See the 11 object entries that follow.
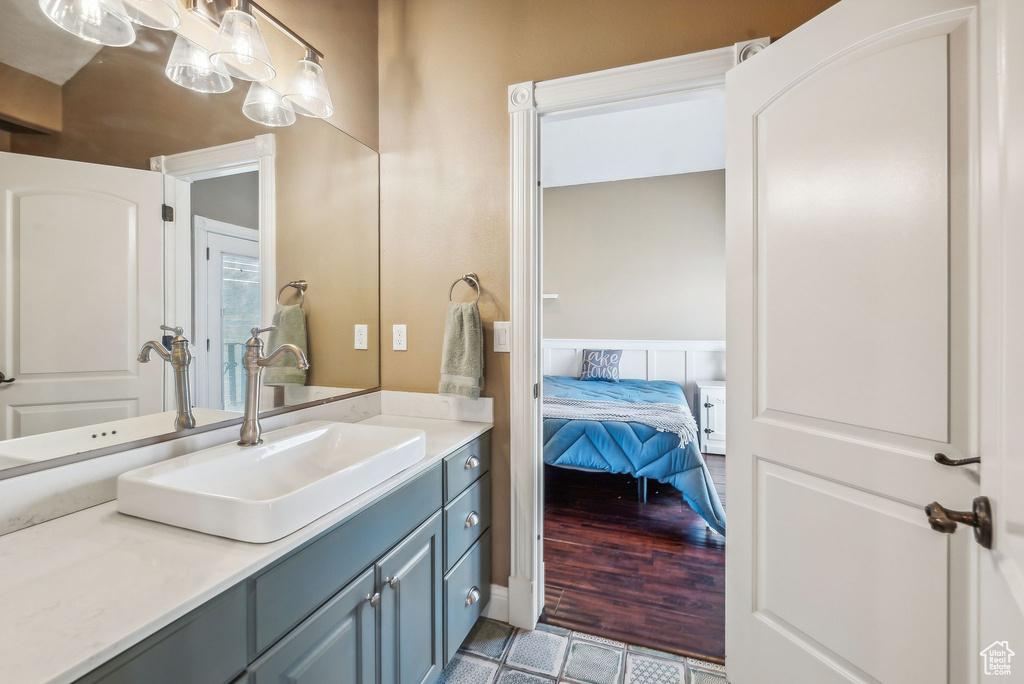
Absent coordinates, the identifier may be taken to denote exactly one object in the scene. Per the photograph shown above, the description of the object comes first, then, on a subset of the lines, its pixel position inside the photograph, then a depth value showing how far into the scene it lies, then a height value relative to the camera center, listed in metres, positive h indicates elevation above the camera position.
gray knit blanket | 2.76 -0.51
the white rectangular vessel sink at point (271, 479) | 0.83 -0.33
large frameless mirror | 0.91 +0.31
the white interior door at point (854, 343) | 0.97 -0.01
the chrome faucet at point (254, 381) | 1.25 -0.12
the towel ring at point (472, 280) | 1.78 +0.24
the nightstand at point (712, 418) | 4.05 -0.72
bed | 2.53 -0.73
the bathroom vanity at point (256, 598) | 0.61 -0.44
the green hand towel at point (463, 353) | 1.72 -0.05
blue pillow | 4.71 -0.27
